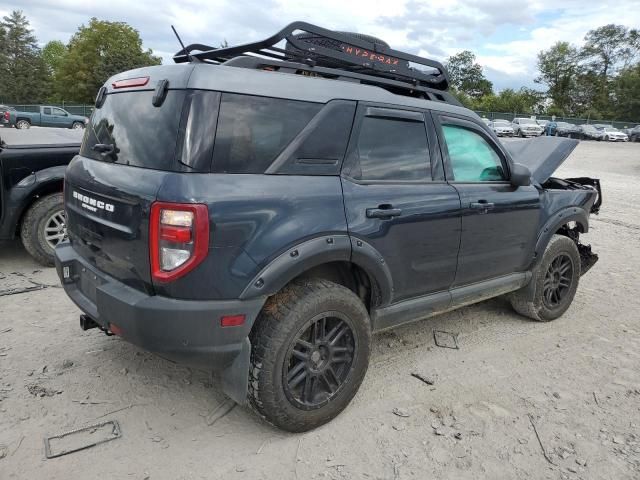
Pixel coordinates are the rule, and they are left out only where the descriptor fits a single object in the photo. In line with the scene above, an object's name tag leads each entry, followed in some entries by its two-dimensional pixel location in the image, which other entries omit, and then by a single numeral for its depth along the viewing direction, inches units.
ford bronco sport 94.1
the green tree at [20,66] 2492.6
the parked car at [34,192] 200.7
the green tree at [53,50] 3304.6
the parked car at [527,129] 1530.5
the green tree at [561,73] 2881.4
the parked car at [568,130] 1642.0
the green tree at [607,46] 2790.4
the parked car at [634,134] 1670.8
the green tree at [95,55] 2059.5
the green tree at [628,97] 2368.4
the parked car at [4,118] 976.3
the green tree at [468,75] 3646.7
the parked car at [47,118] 1174.8
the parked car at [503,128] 1464.1
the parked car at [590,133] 1644.9
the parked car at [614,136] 1611.7
